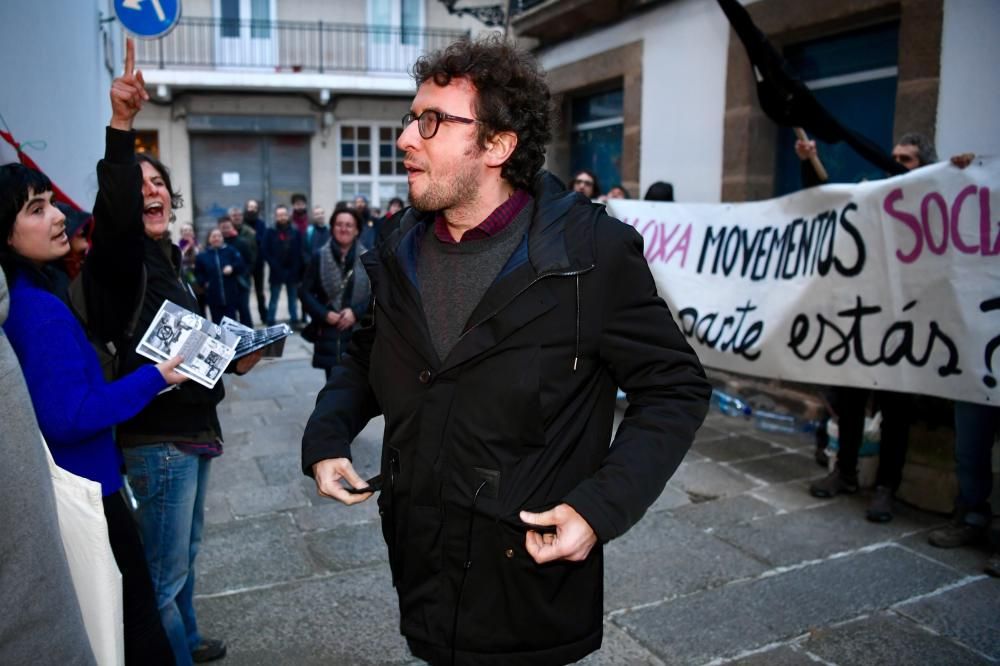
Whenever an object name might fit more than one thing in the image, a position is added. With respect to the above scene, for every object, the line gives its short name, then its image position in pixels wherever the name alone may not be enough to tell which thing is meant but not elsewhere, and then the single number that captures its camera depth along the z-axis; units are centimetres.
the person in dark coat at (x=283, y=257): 1318
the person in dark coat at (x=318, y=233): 1248
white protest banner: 402
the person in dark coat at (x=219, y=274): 924
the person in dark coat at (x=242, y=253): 1132
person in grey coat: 154
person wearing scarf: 565
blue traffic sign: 570
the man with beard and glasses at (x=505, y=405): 174
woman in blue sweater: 211
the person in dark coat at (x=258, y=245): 1309
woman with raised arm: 243
